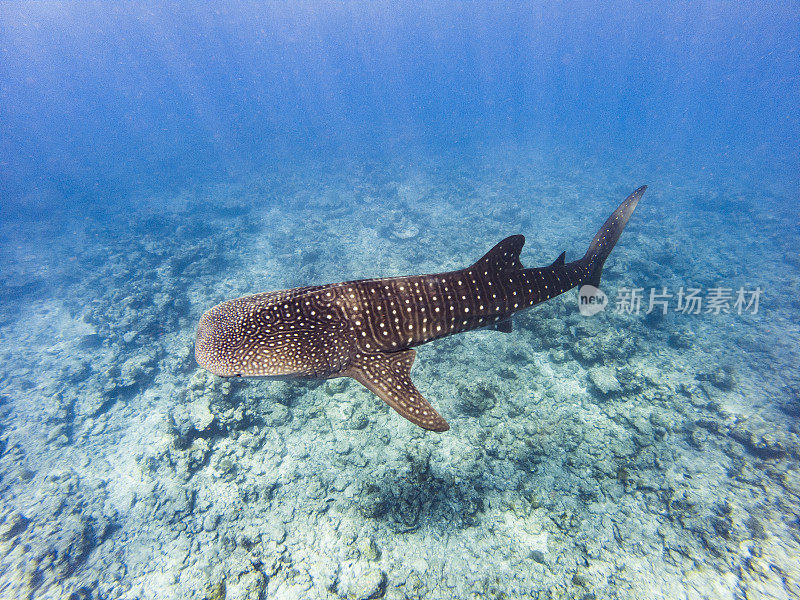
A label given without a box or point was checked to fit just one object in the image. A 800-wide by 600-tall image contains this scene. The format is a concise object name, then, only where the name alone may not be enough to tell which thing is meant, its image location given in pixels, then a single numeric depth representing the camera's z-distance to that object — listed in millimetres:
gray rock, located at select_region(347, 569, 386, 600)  4852
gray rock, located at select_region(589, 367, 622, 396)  8125
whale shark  3994
